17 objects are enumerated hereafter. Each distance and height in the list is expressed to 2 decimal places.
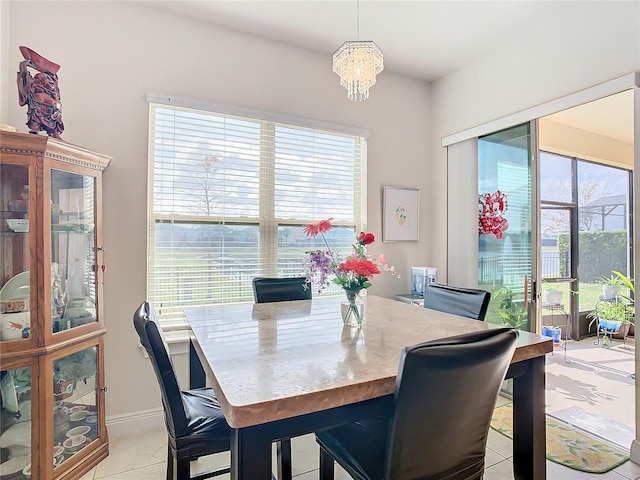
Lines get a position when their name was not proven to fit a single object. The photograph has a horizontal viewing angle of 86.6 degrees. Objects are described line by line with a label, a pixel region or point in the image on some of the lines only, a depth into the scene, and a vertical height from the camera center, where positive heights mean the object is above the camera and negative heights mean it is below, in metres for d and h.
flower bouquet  1.57 -0.14
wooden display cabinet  1.73 -0.39
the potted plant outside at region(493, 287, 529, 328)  2.94 -0.60
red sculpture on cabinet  1.81 +0.80
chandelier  1.98 +1.06
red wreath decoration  3.14 +0.27
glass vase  1.63 -0.33
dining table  0.89 -0.40
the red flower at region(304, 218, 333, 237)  1.67 +0.07
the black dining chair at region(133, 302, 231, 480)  1.20 -0.72
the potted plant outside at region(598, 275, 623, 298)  4.26 -0.57
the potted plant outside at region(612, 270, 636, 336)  4.08 -0.49
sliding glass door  2.87 +0.16
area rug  2.04 -1.34
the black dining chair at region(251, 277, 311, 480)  2.36 -0.34
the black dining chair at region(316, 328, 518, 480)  0.88 -0.47
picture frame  3.48 +0.29
